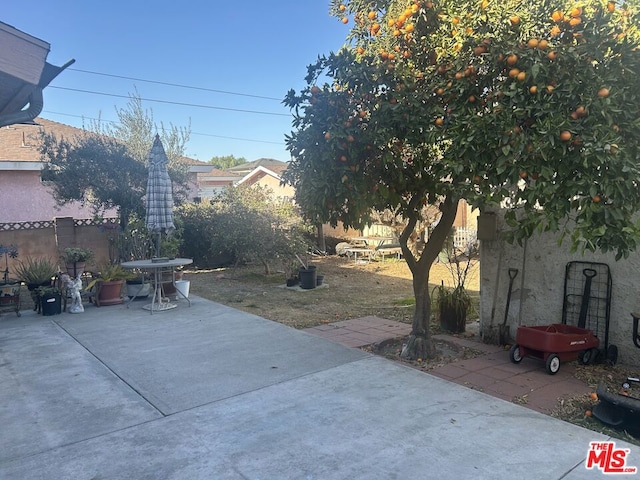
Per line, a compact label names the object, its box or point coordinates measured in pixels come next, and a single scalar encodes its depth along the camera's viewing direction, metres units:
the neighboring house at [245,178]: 23.53
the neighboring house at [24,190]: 12.29
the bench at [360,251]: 13.91
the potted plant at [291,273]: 10.08
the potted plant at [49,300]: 7.18
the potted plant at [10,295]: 7.09
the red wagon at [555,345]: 4.29
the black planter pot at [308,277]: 9.60
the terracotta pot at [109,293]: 7.92
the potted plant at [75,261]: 7.61
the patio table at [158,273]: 7.11
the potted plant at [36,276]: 7.49
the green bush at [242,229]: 10.64
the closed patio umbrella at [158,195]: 7.62
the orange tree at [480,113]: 2.91
